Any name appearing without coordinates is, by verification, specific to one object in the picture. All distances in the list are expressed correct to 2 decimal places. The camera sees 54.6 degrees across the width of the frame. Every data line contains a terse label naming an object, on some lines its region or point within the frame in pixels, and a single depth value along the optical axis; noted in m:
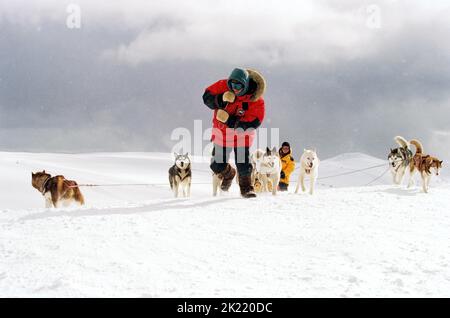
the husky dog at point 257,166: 8.99
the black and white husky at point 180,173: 8.25
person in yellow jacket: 10.22
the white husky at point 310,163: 8.23
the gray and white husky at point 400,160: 10.62
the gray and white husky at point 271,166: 8.22
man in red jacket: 7.45
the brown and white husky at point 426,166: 9.02
